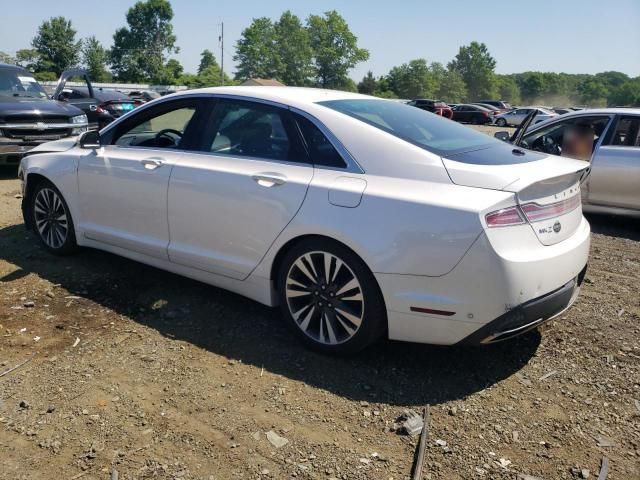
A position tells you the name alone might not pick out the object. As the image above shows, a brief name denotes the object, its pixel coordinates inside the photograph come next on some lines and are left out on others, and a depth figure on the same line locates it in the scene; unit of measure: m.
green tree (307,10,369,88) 113.62
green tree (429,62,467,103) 117.94
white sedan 2.91
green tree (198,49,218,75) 129.75
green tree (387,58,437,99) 105.88
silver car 6.47
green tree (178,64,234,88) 77.44
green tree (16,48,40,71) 83.00
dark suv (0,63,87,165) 8.75
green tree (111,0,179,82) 112.31
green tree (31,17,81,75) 89.56
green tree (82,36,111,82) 90.97
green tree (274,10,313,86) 112.31
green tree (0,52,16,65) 51.25
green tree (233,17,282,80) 110.12
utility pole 74.08
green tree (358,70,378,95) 102.75
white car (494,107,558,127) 37.22
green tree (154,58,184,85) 89.04
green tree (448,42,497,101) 136.50
